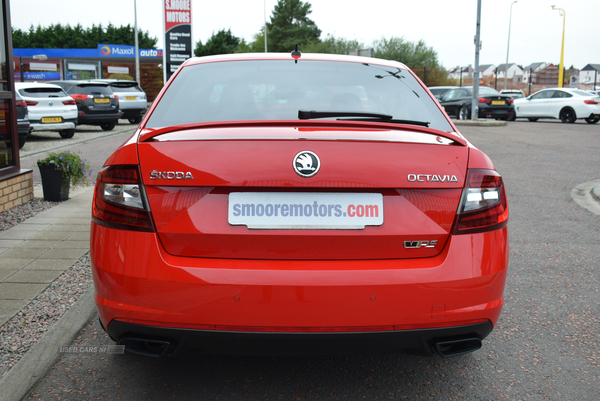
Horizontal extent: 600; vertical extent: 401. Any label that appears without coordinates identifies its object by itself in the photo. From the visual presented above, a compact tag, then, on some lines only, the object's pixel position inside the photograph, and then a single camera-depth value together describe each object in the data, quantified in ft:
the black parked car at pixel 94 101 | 66.95
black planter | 24.89
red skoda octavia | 7.34
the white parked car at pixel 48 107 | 56.44
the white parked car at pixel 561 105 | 82.28
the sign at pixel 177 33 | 56.44
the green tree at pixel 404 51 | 206.28
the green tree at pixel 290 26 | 281.13
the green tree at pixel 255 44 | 321.93
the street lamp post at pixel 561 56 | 157.58
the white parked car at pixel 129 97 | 77.00
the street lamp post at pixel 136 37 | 138.77
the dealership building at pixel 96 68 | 165.27
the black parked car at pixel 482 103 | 86.43
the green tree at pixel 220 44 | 275.18
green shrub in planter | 24.79
